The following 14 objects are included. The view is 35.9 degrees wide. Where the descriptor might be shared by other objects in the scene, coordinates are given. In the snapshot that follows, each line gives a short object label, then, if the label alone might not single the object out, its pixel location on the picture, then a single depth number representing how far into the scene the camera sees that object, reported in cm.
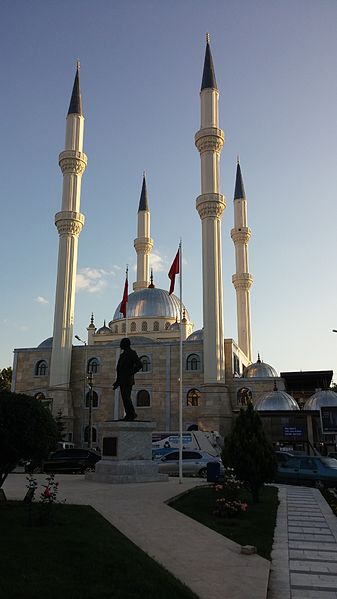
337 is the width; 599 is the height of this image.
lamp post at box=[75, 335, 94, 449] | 3986
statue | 1852
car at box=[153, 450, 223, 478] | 2389
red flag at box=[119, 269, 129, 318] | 3528
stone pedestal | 1716
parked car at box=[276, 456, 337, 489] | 2006
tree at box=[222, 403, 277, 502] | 1383
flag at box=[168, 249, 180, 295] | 2505
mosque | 4009
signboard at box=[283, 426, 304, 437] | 3712
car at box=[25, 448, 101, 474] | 2528
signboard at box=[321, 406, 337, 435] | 3550
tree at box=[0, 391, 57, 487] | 1127
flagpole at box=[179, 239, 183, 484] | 1987
